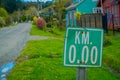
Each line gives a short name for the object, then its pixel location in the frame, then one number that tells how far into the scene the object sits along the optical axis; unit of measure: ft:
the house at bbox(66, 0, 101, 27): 140.87
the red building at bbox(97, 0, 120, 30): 96.19
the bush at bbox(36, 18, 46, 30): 150.61
